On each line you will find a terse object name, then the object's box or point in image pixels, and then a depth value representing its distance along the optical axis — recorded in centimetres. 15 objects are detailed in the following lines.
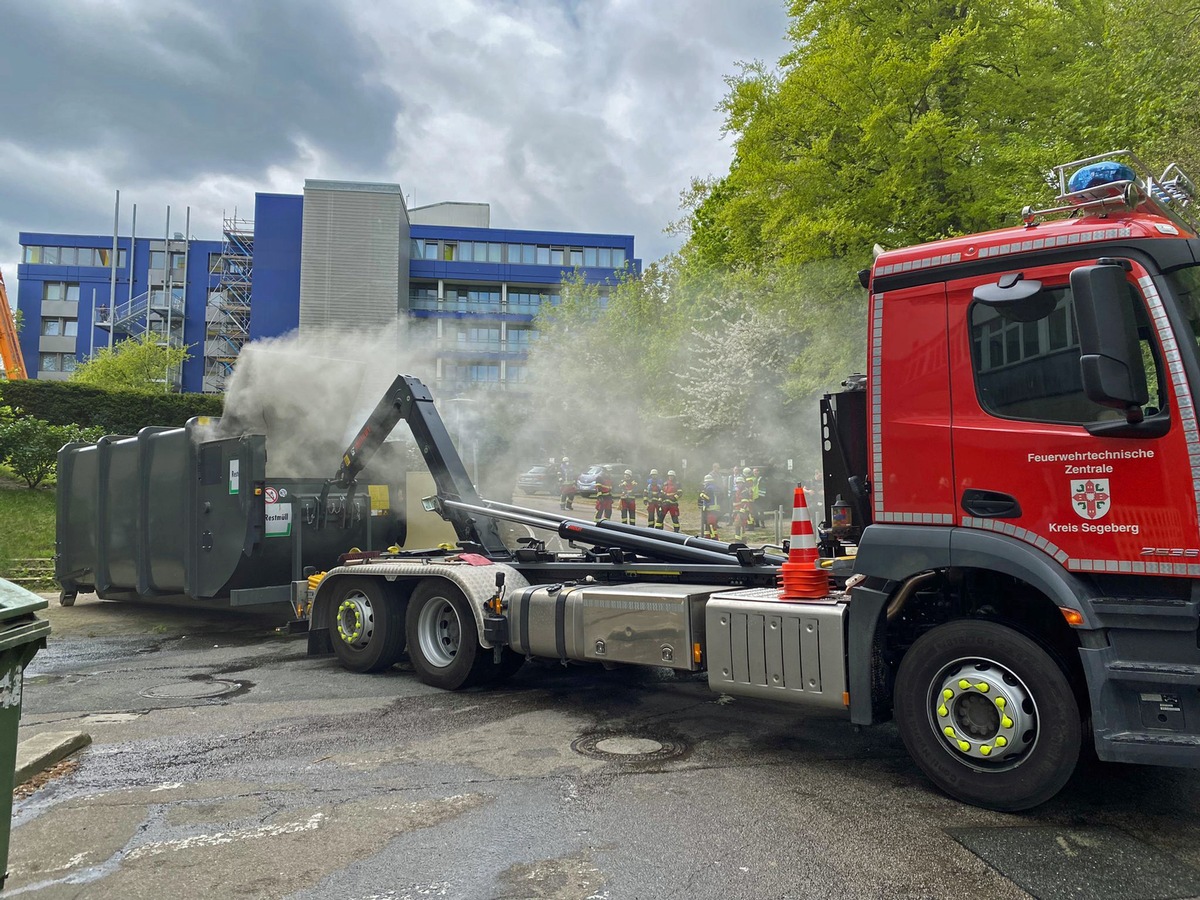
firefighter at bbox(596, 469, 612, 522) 1530
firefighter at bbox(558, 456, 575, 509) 1360
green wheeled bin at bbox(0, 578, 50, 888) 315
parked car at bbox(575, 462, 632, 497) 1591
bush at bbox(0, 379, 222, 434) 2541
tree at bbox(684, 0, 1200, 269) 1170
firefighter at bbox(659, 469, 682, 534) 1856
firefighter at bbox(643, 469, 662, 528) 1823
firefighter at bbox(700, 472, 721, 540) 1856
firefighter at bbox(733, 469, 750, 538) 1852
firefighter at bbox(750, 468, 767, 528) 1886
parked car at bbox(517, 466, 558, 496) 1417
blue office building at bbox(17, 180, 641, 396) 5122
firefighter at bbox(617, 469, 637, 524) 1696
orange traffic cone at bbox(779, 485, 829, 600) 484
